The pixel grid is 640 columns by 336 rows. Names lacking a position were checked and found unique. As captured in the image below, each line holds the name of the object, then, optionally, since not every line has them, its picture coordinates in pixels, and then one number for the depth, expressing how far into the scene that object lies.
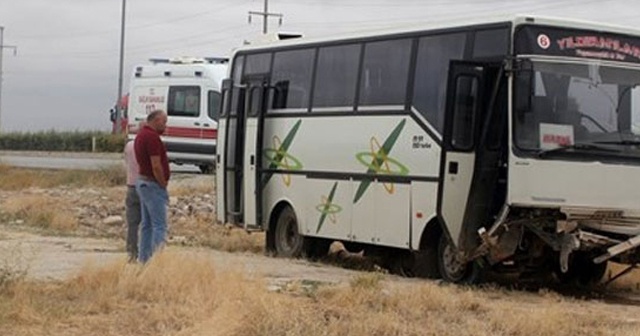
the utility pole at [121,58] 65.94
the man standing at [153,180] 13.91
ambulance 32.41
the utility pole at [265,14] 77.59
